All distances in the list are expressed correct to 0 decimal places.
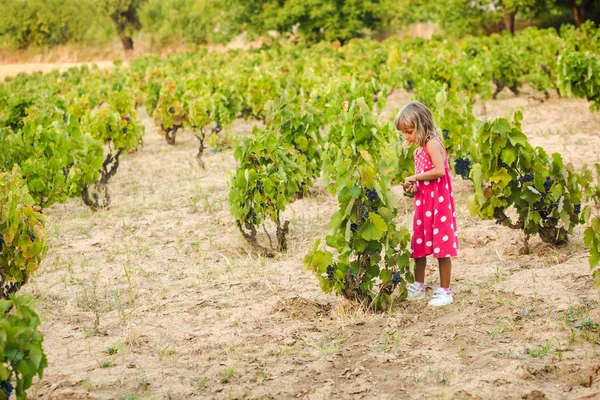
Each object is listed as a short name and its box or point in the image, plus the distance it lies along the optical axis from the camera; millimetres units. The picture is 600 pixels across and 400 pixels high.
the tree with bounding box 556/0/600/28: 27047
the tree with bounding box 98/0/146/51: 46312
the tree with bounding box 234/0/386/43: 31812
